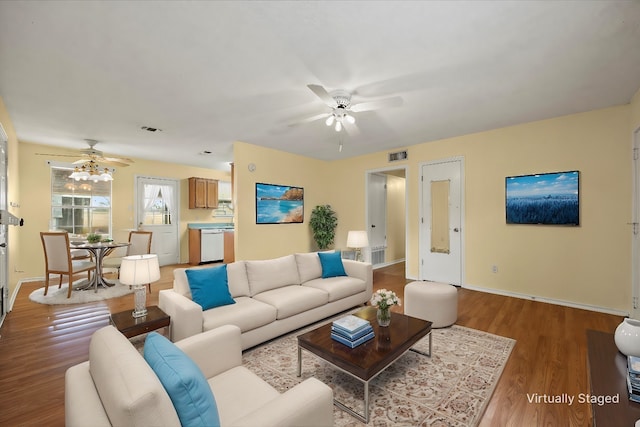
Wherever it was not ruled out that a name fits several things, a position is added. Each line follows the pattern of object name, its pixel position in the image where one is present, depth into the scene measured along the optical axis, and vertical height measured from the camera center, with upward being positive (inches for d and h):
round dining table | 178.2 -23.8
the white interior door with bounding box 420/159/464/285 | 191.2 -4.3
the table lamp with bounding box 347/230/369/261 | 172.6 -14.2
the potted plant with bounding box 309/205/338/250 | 248.4 -8.6
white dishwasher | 277.3 -28.3
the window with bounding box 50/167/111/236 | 217.5 +10.1
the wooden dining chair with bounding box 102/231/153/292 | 204.5 -19.2
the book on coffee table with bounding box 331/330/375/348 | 79.2 -35.7
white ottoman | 120.9 -38.6
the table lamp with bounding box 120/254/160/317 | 90.0 -18.4
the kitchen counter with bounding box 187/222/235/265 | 277.0 -26.7
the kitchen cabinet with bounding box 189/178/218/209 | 283.8 +24.3
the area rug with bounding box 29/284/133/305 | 159.8 -47.4
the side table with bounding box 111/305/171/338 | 86.1 -33.6
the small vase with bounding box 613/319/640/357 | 59.2 -26.4
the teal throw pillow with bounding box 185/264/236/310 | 102.4 -26.5
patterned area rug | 71.2 -49.8
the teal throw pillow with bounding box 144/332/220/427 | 36.2 -23.0
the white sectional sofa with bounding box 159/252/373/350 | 94.0 -33.7
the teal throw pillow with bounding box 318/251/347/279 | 148.7 -26.0
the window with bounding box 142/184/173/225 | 263.6 +12.3
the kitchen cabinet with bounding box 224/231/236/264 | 292.0 -31.0
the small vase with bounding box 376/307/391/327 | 91.0 -32.8
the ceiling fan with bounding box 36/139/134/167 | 184.9 +42.3
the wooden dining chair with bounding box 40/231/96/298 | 165.5 -22.7
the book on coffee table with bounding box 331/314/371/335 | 80.7 -32.4
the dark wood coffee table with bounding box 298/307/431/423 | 69.8 -36.9
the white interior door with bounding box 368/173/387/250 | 248.2 +5.6
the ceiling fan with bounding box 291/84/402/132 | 119.0 +51.2
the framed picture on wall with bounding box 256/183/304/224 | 209.5 +9.9
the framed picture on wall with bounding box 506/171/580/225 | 149.6 +9.7
